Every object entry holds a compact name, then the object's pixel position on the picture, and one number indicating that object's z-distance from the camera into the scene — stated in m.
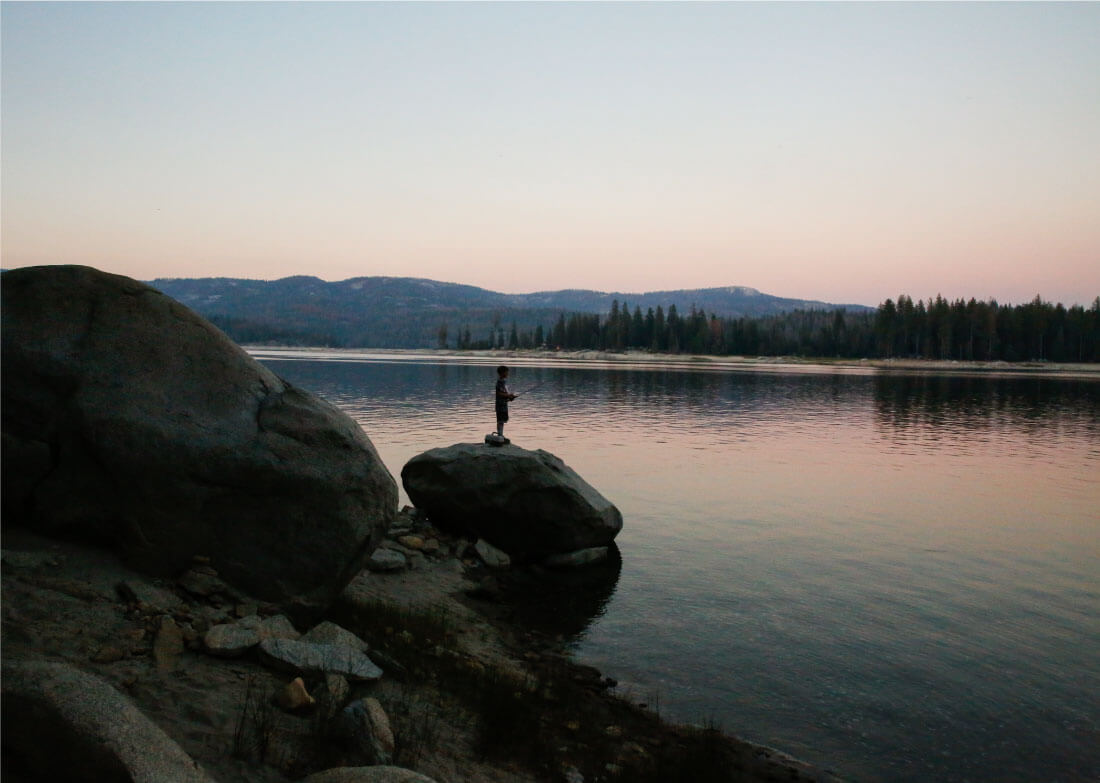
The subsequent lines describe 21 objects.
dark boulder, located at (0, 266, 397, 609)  8.97
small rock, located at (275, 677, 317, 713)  7.22
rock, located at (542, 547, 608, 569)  16.94
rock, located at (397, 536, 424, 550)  16.62
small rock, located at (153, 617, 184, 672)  7.41
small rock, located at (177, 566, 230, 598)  9.03
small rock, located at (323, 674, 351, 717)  7.42
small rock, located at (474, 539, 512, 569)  16.85
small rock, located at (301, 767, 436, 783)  5.62
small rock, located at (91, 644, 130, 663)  7.02
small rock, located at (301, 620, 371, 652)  9.01
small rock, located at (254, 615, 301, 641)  8.59
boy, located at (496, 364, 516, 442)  19.67
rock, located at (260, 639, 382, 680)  8.04
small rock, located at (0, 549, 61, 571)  8.25
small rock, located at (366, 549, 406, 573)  14.80
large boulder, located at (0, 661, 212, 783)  5.04
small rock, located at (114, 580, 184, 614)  8.30
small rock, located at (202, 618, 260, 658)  7.88
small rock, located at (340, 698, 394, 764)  6.60
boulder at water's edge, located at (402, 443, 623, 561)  17.30
